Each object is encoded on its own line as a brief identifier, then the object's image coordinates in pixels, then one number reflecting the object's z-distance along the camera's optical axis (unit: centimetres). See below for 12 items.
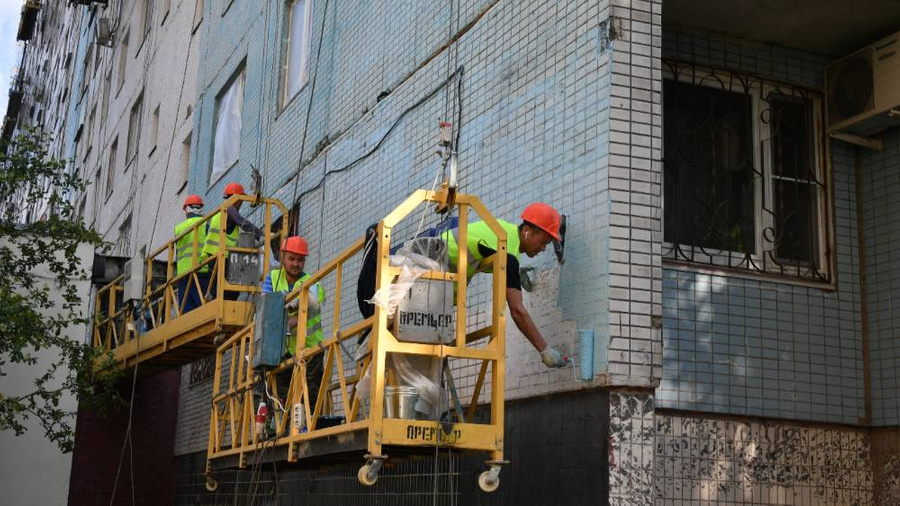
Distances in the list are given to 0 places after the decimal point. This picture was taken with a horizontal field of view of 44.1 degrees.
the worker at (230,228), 1141
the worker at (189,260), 1205
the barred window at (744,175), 782
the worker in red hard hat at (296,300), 837
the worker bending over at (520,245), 633
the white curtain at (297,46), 1342
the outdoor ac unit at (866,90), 785
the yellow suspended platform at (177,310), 1097
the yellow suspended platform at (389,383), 594
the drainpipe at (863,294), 777
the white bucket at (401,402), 605
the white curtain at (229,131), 1605
